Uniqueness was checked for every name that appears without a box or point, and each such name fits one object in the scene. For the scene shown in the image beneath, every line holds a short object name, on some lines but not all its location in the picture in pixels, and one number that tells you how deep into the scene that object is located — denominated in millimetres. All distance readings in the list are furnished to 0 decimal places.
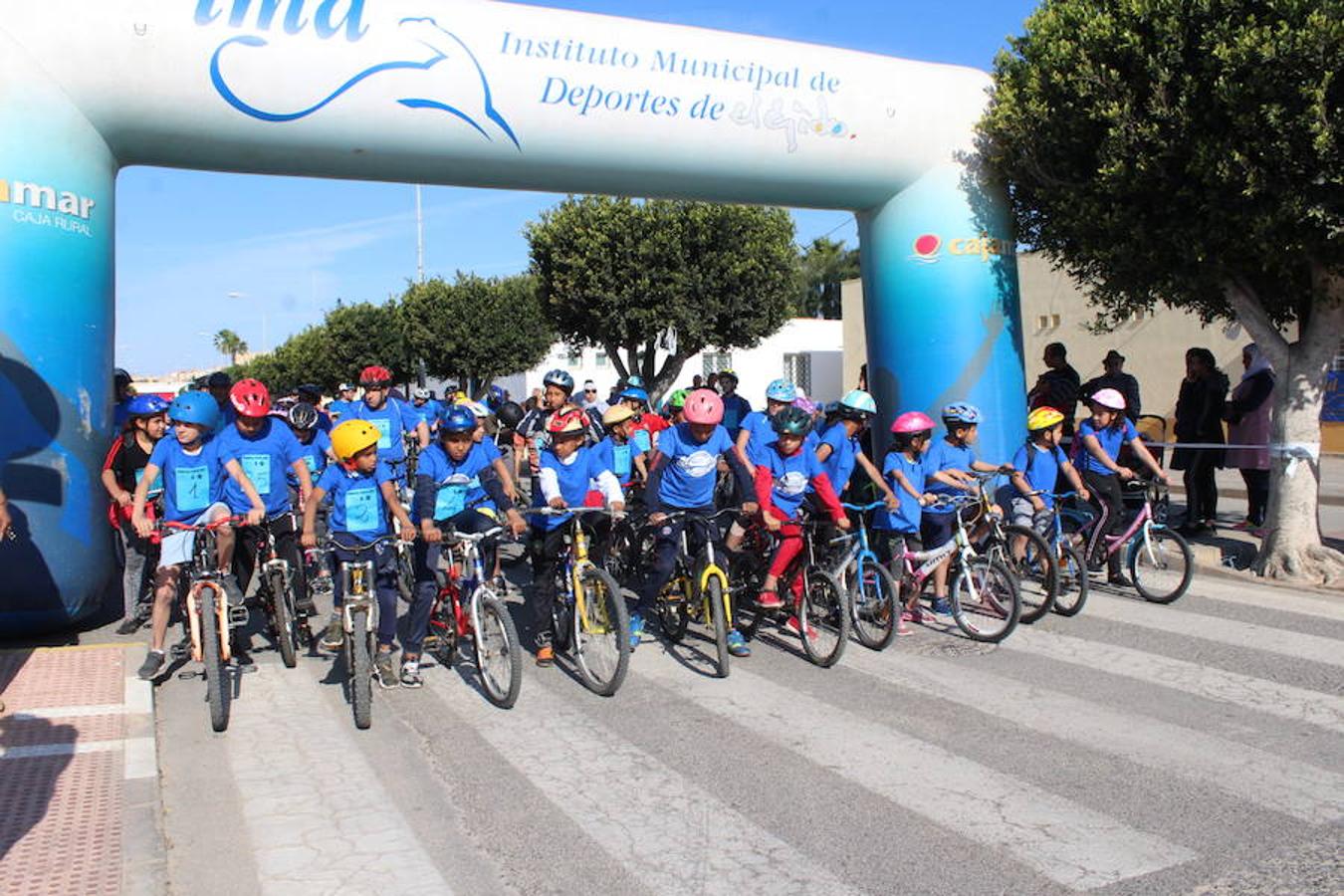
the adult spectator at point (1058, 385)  11617
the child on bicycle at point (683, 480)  7207
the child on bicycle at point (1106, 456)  8922
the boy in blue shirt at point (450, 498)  6652
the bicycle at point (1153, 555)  8570
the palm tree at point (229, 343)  153000
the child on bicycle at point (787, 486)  7301
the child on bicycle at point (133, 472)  8336
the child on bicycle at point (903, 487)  7945
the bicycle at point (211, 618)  6023
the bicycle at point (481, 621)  6258
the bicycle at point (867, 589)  7254
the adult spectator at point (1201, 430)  11867
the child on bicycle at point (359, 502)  6438
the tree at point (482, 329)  46031
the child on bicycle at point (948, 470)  8031
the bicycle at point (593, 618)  6383
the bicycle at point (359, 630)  6004
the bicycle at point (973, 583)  7555
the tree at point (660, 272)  28562
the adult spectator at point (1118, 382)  11242
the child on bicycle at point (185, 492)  6680
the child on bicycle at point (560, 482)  6965
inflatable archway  7777
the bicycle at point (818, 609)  6938
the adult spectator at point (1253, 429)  11609
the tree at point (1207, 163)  7895
